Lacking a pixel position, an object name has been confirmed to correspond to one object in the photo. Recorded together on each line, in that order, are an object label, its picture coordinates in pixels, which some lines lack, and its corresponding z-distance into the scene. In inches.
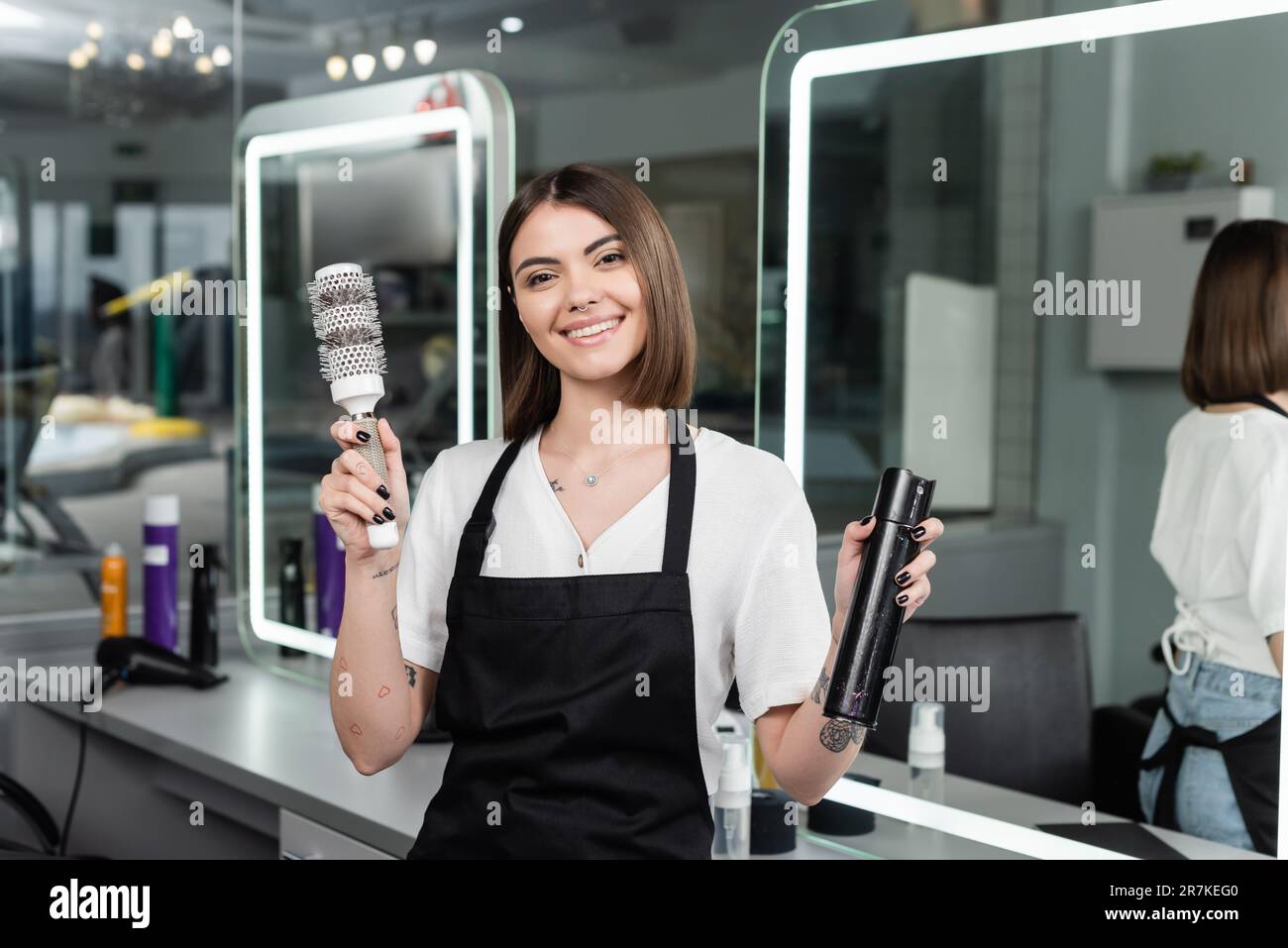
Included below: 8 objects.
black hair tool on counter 88.8
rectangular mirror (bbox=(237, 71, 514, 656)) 70.5
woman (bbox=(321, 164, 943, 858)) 42.4
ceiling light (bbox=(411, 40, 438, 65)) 183.8
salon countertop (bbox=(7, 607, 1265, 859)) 62.9
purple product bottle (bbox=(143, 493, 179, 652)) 93.6
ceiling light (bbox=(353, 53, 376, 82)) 167.9
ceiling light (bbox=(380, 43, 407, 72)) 174.4
